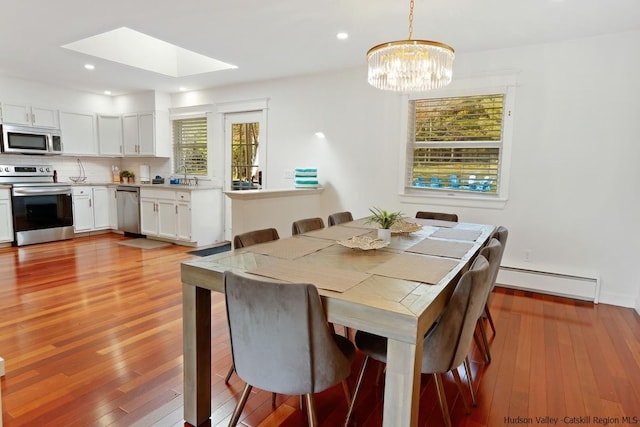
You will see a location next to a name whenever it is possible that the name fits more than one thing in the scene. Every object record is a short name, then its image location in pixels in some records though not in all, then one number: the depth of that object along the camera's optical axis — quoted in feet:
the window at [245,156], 18.71
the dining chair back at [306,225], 9.25
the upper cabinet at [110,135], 21.68
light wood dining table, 4.23
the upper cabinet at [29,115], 17.97
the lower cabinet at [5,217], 17.07
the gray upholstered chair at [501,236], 8.03
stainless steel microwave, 17.76
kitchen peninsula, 12.88
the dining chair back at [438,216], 12.02
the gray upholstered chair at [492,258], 6.66
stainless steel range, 17.56
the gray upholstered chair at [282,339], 4.45
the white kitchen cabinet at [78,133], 20.17
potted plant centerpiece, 8.14
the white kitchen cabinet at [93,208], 20.15
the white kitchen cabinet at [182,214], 18.13
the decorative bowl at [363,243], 7.13
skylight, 14.43
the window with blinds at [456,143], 13.26
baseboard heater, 11.73
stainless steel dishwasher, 20.18
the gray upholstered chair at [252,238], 7.25
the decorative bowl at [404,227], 9.12
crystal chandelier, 7.74
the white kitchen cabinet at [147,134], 20.74
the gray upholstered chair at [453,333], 5.12
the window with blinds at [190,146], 20.49
